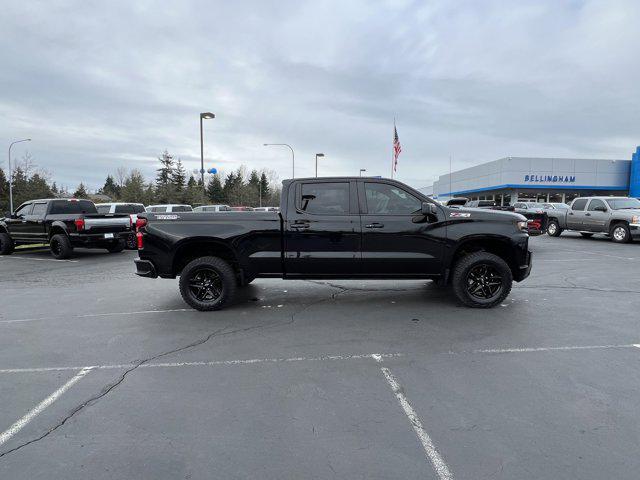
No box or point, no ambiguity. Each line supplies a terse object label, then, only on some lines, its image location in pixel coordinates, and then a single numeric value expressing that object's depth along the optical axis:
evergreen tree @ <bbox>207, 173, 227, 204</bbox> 68.29
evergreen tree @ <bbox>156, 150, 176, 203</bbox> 49.96
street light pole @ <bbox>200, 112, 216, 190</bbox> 23.19
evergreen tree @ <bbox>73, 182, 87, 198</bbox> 58.72
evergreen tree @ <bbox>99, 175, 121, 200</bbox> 82.57
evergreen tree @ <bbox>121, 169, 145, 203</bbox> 51.22
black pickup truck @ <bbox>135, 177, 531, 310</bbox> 6.03
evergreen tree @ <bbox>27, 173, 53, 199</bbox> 38.69
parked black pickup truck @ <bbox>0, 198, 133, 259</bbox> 12.52
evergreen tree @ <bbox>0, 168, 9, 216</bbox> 40.19
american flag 28.32
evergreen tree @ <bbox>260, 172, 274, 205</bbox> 84.58
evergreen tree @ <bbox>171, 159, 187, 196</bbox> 62.35
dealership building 44.09
